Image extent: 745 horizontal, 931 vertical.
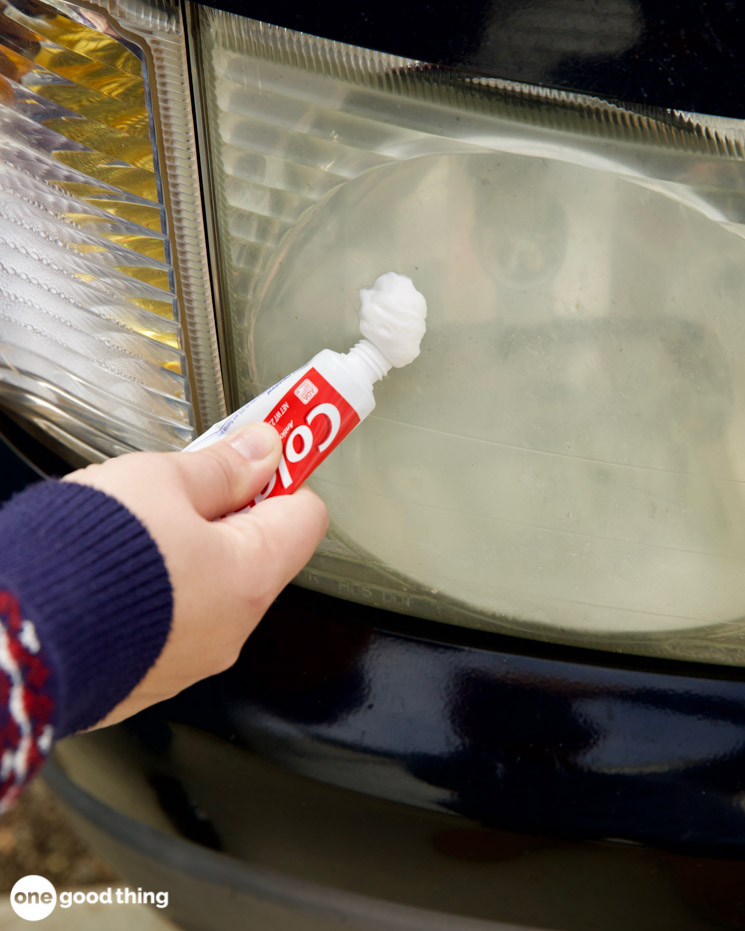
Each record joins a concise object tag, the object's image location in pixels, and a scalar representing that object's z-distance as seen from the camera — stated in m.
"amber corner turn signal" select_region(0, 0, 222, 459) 0.76
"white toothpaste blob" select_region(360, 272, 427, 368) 0.78
